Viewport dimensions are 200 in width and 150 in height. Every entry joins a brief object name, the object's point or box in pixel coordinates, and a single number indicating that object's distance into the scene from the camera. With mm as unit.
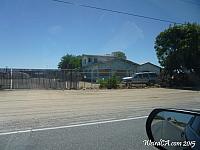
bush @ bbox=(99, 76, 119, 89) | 15979
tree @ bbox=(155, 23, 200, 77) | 18023
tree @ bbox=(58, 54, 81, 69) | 37980
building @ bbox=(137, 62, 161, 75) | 30017
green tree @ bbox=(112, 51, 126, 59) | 41903
